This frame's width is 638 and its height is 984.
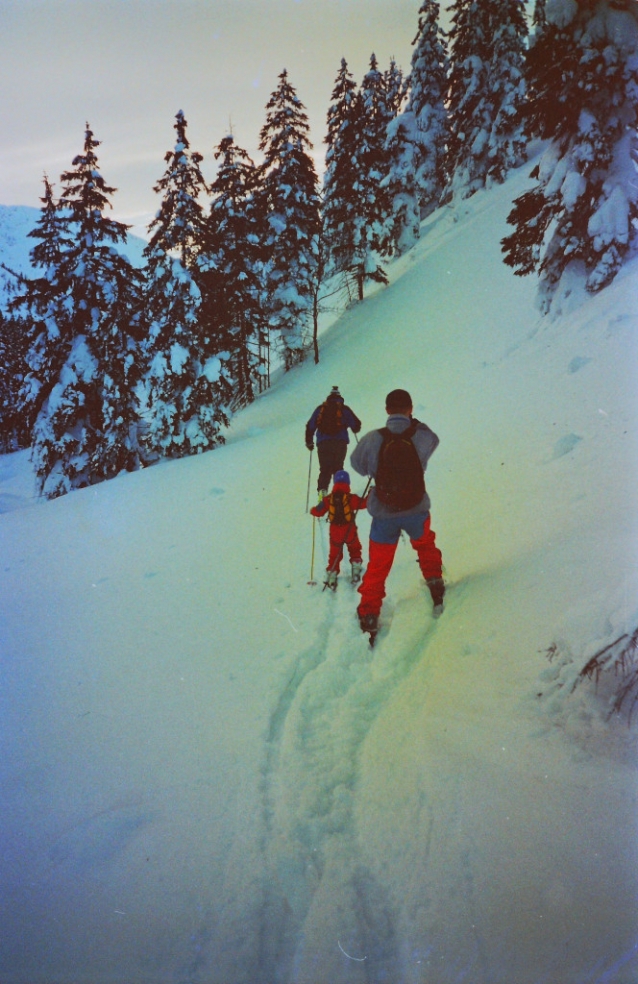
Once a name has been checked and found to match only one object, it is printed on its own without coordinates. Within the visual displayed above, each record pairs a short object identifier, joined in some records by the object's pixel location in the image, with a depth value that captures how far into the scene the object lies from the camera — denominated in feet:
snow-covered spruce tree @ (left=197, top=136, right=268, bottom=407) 71.77
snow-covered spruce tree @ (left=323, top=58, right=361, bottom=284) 81.15
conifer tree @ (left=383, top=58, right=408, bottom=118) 119.85
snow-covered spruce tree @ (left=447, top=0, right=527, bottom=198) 86.12
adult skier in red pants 15.16
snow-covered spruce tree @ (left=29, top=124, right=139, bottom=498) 50.98
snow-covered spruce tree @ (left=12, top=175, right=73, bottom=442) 51.88
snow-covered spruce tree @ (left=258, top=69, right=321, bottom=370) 77.66
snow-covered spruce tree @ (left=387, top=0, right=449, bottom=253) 99.19
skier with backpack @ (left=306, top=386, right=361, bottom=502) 25.94
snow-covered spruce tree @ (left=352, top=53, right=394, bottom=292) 83.05
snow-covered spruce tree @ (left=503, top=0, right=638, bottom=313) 29.14
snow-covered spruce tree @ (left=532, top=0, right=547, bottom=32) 93.86
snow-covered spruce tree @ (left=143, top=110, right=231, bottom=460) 53.62
